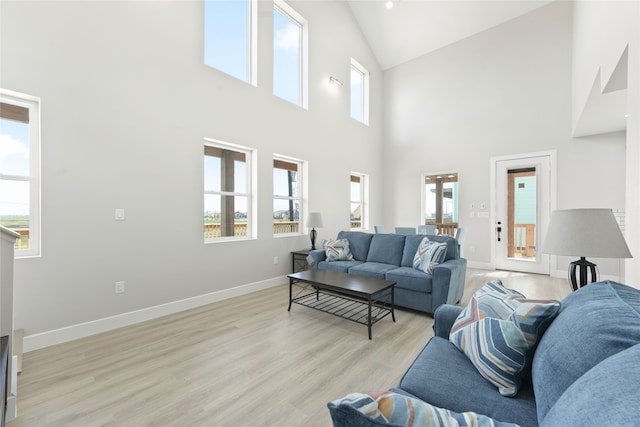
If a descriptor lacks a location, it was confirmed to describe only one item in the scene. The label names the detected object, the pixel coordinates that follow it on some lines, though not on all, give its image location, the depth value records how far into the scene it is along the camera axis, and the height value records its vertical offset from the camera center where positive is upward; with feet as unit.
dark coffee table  9.18 -2.96
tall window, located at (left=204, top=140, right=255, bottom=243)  12.78 +1.01
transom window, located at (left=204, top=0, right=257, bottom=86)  12.59 +8.52
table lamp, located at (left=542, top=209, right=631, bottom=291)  4.98 -0.42
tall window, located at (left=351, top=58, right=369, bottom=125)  22.02 +9.74
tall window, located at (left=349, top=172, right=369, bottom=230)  22.12 +0.86
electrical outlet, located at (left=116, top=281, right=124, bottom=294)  9.59 -2.59
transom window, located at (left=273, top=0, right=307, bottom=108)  15.64 +9.42
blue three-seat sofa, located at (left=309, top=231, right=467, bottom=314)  10.27 -2.39
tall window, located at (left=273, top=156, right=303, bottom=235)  15.98 +1.06
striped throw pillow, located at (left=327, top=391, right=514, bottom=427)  1.94 -1.54
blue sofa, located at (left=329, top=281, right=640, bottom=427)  1.92 -1.45
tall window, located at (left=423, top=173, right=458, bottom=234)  20.72 +0.93
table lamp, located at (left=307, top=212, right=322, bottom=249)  15.74 -0.41
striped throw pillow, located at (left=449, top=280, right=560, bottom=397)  3.80 -1.84
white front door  17.07 +0.19
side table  15.56 -2.71
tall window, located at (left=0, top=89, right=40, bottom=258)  7.94 +1.29
